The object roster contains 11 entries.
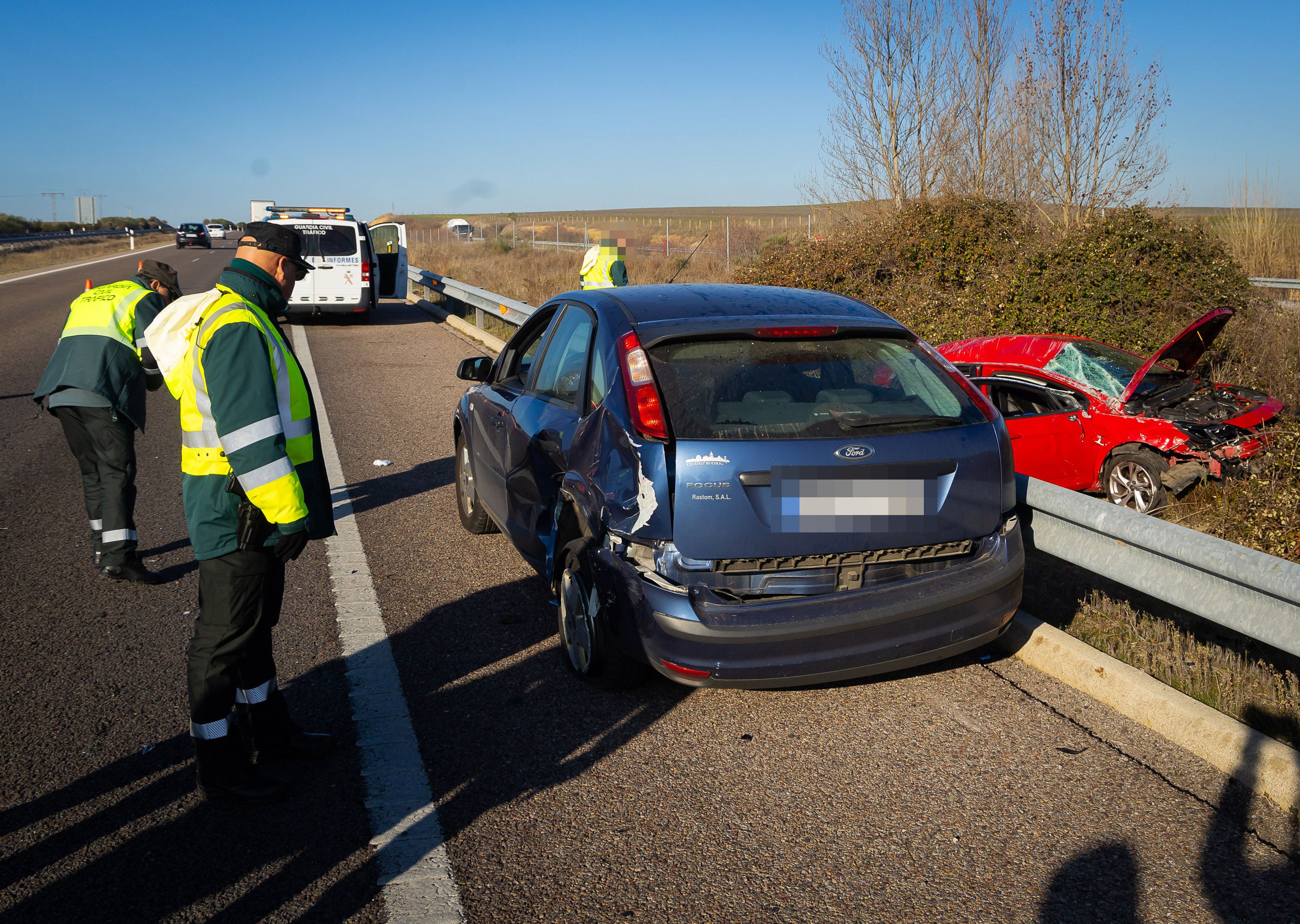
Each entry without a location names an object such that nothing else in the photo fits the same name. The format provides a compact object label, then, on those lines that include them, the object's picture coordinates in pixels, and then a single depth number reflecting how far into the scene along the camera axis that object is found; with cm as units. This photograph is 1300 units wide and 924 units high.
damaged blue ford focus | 339
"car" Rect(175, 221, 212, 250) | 6325
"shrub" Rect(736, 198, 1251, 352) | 966
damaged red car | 688
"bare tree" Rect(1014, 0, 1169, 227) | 1484
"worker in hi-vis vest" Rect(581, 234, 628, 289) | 952
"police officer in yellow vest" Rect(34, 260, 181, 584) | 546
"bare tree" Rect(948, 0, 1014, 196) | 1856
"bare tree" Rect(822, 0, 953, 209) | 1888
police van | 1792
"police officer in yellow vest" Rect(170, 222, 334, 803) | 307
